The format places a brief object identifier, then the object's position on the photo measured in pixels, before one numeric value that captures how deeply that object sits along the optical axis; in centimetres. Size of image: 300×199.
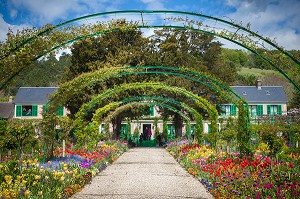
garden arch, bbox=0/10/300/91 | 764
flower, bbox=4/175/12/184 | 601
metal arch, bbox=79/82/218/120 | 1778
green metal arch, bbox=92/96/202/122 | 1997
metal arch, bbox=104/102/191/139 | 2572
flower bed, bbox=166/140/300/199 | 648
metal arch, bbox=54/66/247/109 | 1341
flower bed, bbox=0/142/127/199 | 629
